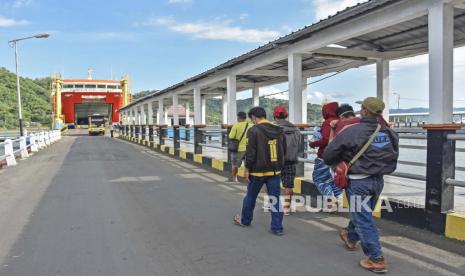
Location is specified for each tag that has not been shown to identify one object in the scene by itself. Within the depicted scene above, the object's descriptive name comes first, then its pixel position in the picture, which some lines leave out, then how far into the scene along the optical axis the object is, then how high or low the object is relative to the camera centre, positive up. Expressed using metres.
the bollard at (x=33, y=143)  22.70 -0.91
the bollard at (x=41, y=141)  25.70 -0.96
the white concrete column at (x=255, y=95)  17.42 +1.14
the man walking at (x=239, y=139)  8.98 -0.31
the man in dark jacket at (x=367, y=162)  4.10 -0.37
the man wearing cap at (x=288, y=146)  6.36 -0.33
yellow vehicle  52.91 +0.13
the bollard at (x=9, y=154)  15.73 -1.00
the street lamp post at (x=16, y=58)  28.11 +4.50
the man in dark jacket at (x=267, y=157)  5.56 -0.42
